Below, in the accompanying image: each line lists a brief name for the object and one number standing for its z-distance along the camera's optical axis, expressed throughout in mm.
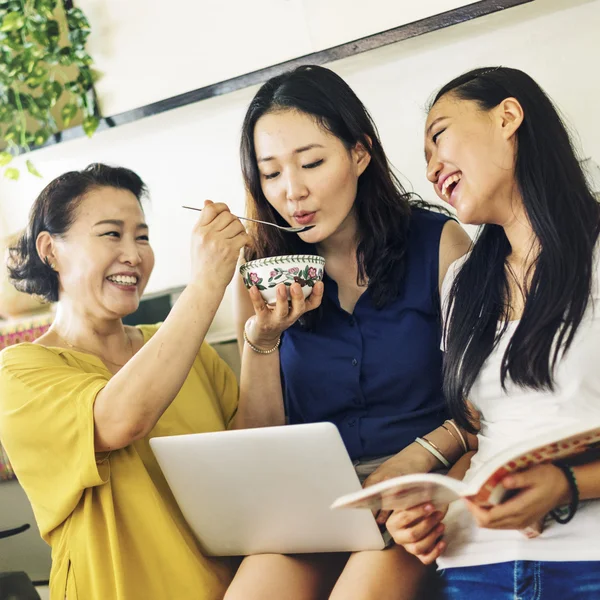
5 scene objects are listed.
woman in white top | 824
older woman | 983
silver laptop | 874
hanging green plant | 1550
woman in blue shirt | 1098
